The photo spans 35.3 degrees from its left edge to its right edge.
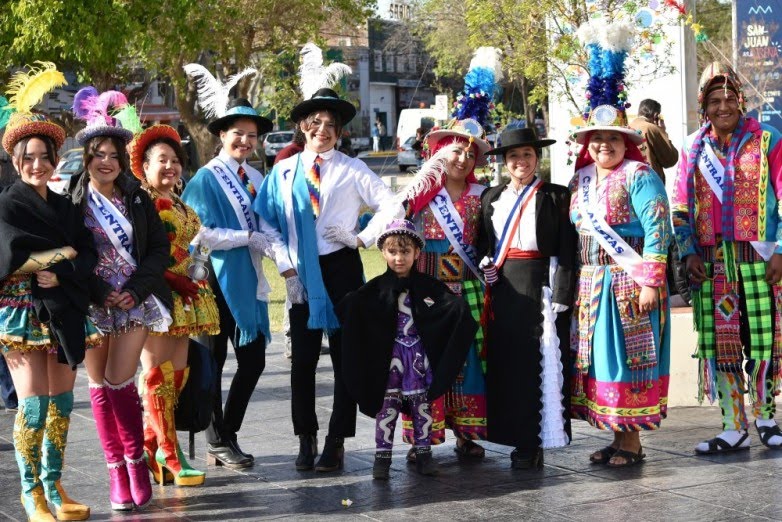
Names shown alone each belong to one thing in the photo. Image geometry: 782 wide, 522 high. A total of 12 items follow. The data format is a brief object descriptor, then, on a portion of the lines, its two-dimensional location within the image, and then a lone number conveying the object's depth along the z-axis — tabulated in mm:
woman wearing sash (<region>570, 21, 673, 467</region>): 6234
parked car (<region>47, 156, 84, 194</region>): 24261
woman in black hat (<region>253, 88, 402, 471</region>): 6434
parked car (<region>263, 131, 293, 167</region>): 41459
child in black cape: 6203
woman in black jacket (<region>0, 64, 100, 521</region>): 5273
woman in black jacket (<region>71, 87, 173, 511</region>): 5680
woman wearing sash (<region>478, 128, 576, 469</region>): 6348
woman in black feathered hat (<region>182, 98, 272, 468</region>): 6512
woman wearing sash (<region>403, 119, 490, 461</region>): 6504
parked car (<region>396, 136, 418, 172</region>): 37938
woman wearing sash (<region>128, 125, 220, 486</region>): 6094
